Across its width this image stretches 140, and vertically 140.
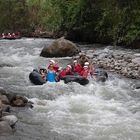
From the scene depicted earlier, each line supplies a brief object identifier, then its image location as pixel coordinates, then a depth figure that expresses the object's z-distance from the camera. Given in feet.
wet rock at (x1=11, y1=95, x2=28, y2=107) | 37.47
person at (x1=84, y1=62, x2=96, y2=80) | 48.39
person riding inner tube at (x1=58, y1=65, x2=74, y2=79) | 47.94
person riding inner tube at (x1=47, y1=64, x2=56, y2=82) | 46.88
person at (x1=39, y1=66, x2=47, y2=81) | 47.77
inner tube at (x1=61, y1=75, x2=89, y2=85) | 45.58
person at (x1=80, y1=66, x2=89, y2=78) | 48.06
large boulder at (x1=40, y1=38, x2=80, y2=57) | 69.31
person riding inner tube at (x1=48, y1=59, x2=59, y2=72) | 50.17
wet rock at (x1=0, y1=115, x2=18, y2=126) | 31.22
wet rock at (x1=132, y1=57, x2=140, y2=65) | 57.83
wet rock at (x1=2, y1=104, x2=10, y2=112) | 34.93
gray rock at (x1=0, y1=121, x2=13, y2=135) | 29.66
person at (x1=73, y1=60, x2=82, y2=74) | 49.75
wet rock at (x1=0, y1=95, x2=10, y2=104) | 37.47
